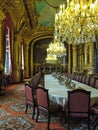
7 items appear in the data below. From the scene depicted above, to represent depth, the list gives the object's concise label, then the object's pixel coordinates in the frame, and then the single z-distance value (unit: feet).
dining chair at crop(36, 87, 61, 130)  8.30
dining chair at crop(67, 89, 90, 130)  7.73
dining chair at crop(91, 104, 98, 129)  7.86
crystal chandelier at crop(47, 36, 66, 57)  26.86
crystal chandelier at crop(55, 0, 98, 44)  12.41
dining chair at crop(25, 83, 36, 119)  9.59
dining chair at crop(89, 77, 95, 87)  13.71
